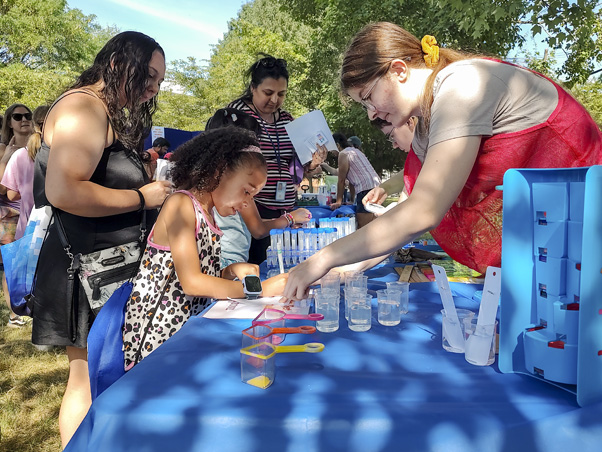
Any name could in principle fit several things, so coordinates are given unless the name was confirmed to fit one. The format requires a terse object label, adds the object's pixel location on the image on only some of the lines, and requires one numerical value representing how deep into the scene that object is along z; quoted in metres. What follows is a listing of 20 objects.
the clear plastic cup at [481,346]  1.13
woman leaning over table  1.19
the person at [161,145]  5.89
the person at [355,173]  5.71
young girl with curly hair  1.69
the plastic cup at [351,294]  1.46
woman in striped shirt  3.18
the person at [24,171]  3.36
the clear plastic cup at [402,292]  1.49
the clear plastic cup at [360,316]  1.38
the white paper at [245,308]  1.49
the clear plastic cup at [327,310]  1.37
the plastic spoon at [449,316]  1.20
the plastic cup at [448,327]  1.21
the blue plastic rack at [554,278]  0.89
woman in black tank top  1.55
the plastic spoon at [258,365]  1.01
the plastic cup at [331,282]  1.55
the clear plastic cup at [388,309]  1.44
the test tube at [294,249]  2.35
